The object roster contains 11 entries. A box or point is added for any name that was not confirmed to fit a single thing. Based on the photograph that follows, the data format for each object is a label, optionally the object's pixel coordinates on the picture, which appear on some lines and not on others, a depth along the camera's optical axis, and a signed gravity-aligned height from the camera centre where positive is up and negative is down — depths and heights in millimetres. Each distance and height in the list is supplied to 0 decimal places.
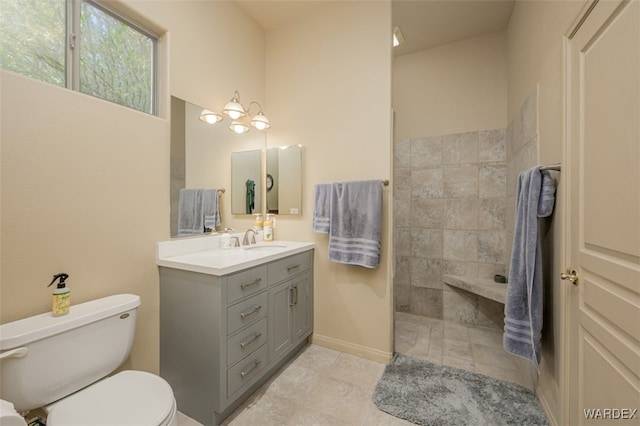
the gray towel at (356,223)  1926 -85
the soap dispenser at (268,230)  2320 -166
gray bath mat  1428 -1162
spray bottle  1089 -374
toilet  914 -657
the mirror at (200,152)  1697 +447
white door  817 -10
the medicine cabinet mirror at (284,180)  2303 +297
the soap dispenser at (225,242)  1975 -234
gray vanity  1354 -664
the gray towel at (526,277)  1348 -359
